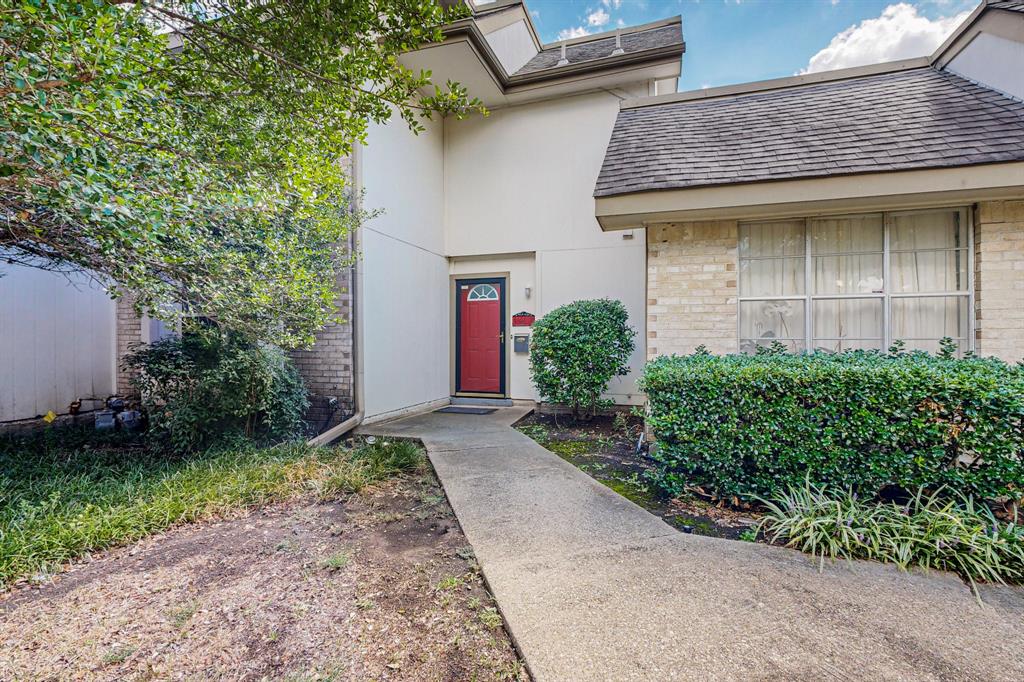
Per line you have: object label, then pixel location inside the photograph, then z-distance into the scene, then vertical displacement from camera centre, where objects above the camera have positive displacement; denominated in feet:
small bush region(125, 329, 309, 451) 17.10 -1.81
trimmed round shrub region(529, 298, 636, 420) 22.49 -0.42
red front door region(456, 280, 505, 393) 30.27 +0.38
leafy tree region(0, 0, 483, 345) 8.27 +4.77
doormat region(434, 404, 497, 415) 27.18 -4.10
